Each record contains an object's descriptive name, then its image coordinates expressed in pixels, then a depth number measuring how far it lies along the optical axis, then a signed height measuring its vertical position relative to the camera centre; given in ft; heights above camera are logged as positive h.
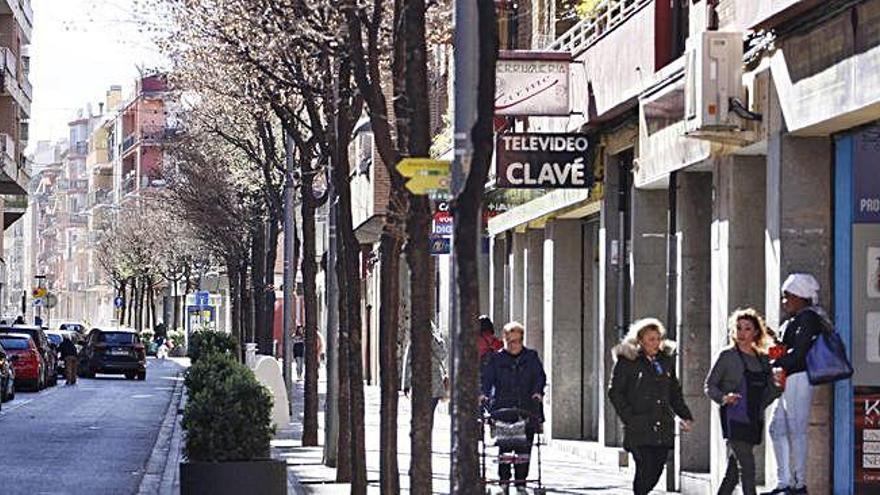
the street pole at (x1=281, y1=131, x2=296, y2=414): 120.98 +0.15
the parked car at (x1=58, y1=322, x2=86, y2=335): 301.49 -8.92
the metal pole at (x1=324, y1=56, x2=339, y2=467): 81.00 -3.01
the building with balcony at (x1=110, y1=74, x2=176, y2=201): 458.91 +28.97
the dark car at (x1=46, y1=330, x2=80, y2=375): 206.80 -7.71
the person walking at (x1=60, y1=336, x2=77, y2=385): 191.01 -8.52
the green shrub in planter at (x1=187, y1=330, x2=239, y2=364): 143.45 -5.18
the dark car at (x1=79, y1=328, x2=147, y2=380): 206.59 -8.53
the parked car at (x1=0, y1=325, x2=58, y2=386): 178.60 -6.93
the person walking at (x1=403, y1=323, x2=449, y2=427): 73.61 -3.77
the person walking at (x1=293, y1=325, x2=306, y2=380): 203.30 -8.45
